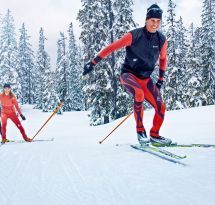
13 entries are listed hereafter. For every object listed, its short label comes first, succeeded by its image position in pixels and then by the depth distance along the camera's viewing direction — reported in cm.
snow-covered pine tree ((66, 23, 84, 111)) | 6297
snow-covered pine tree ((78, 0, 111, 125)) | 2569
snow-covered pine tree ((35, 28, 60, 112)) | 5294
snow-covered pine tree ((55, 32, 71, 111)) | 5922
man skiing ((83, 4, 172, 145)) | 593
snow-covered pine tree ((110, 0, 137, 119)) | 2559
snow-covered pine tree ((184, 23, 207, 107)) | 3456
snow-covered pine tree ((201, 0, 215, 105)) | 3556
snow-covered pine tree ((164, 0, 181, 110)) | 3392
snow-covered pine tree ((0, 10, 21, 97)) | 5156
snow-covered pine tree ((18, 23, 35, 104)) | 6756
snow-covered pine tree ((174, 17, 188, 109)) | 3425
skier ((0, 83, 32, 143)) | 1110
